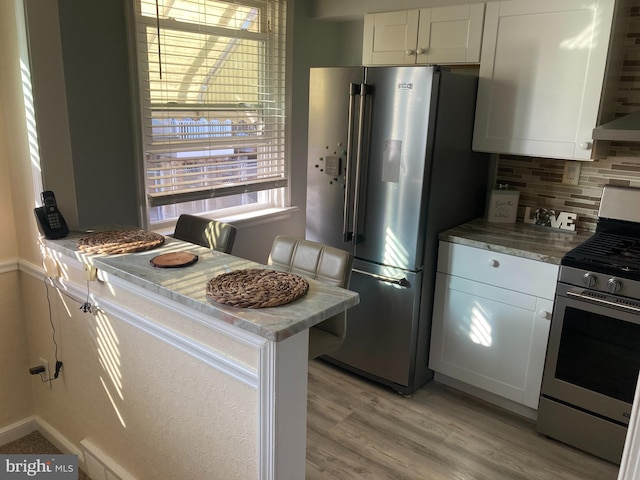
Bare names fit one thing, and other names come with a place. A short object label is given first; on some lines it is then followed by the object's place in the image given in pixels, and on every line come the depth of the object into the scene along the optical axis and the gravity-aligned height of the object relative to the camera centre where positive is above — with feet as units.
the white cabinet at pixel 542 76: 7.89 +0.85
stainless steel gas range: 7.32 -3.15
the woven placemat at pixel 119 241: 6.42 -1.61
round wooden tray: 5.87 -1.62
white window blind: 9.13 +0.28
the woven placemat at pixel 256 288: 4.87 -1.65
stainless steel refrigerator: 8.59 -1.11
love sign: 9.44 -1.61
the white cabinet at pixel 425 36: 9.11 +1.62
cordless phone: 6.73 -1.35
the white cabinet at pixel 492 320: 8.34 -3.20
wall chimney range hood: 7.24 +0.04
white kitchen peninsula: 4.69 -2.54
